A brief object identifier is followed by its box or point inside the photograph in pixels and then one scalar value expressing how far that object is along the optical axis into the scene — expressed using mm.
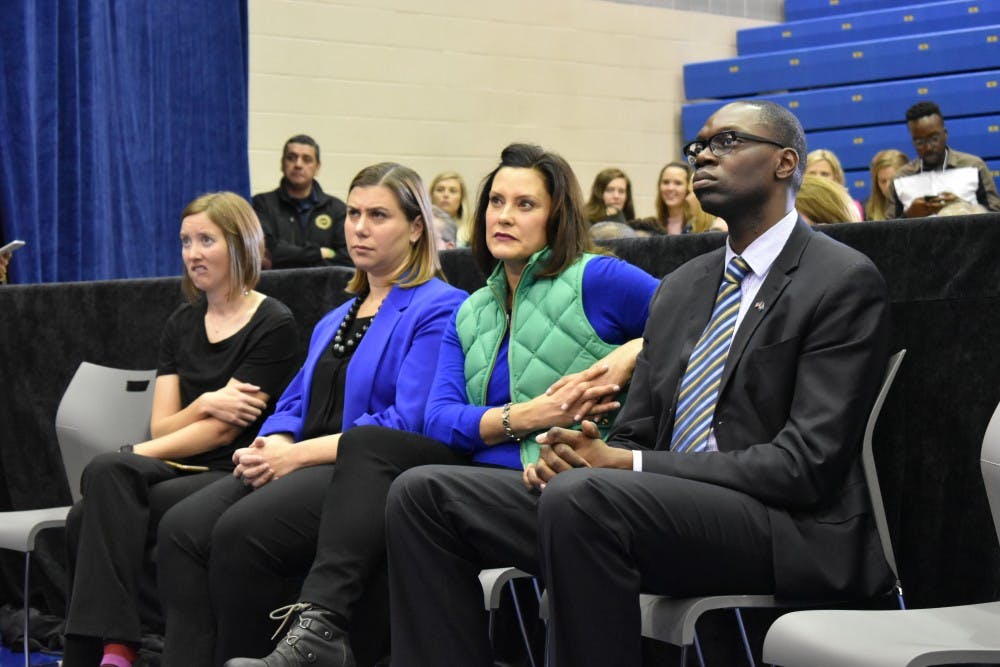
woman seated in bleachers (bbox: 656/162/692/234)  7336
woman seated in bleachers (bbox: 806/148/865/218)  6410
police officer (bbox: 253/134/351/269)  6898
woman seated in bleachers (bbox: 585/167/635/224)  7488
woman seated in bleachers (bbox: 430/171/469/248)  7418
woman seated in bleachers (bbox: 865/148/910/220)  6875
